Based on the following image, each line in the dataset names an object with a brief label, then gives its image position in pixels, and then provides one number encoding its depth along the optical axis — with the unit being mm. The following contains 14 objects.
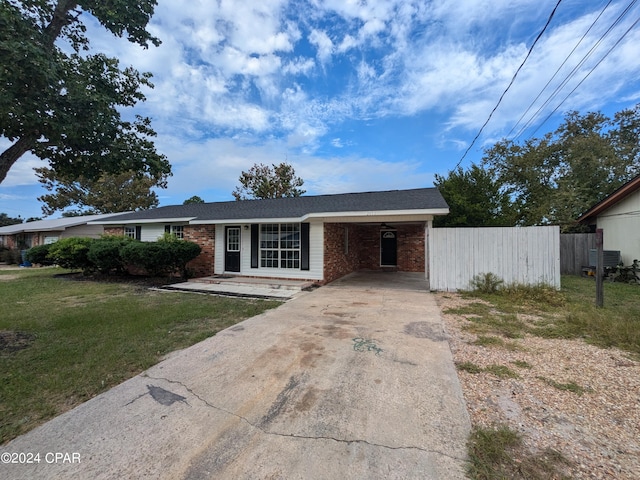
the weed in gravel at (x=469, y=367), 3229
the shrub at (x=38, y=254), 12812
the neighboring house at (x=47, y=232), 19281
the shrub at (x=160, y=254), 9500
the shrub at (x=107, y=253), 10336
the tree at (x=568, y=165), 16969
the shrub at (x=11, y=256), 19203
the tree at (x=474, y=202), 11594
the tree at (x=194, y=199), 36575
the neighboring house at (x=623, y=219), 9594
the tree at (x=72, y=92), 3172
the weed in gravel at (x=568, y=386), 2746
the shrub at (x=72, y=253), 11156
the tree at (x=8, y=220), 42812
